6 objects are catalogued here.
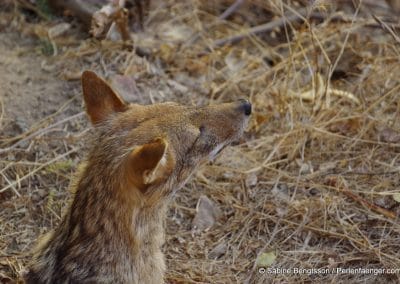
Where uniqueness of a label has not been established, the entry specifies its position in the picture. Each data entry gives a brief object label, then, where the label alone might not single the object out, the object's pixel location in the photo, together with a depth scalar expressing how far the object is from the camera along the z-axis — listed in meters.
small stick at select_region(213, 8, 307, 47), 15.51
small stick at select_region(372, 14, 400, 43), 11.33
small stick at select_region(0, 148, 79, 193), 11.29
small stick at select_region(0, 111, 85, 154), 11.78
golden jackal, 8.54
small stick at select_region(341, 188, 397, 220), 10.80
